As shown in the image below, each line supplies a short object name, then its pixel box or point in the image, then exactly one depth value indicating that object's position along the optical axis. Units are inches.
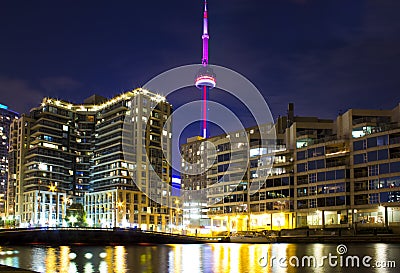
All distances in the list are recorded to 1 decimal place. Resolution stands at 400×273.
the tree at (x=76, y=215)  7411.4
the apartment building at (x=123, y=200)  7603.4
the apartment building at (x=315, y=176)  4709.6
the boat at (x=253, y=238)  4613.7
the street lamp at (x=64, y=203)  7100.4
